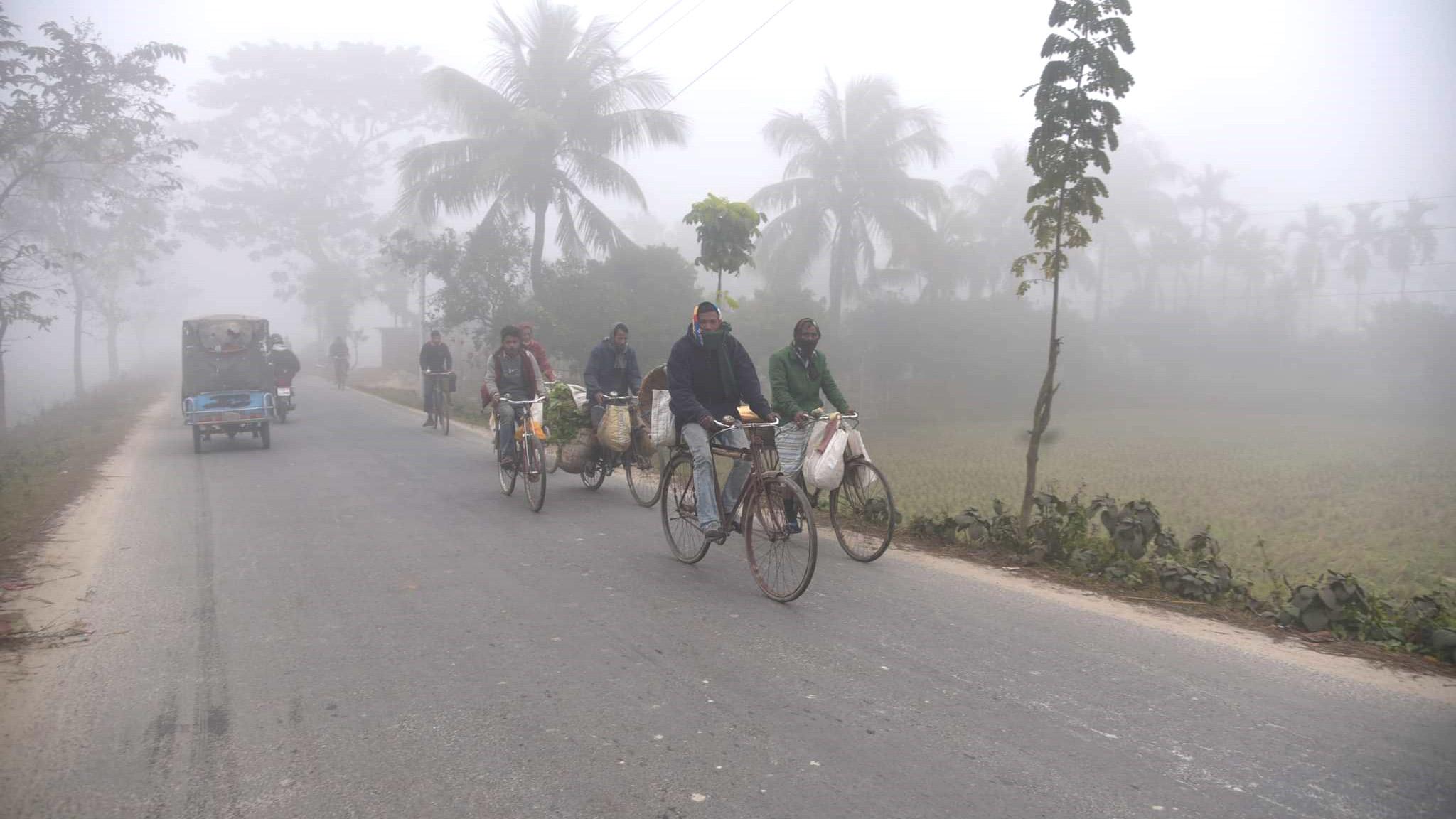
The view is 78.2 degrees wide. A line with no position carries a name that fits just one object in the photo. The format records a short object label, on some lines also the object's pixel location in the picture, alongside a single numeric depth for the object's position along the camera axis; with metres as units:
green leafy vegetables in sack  9.68
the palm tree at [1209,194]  61.78
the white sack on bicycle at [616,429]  9.00
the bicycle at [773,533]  5.70
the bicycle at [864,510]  6.85
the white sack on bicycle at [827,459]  6.68
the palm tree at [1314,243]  62.22
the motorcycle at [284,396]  19.66
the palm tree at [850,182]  31.72
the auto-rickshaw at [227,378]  14.45
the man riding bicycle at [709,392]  6.28
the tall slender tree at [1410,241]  55.94
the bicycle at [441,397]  17.55
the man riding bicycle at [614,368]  9.42
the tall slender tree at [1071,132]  7.30
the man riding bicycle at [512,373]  10.17
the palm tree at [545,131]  25.02
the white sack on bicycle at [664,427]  7.58
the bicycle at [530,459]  8.98
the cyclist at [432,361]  17.94
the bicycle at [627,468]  9.35
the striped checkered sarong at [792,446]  6.99
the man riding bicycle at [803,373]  7.29
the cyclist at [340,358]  32.58
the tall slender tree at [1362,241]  61.12
